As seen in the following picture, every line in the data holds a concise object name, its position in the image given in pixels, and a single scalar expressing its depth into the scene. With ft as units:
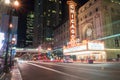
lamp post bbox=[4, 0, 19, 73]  57.98
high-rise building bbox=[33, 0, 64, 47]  583.58
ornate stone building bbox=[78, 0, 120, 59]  193.88
